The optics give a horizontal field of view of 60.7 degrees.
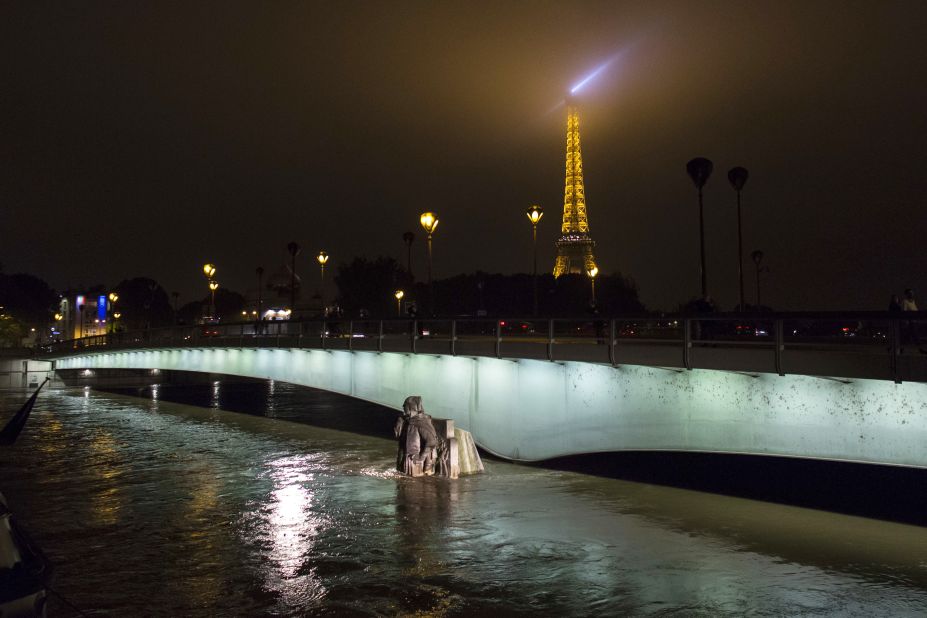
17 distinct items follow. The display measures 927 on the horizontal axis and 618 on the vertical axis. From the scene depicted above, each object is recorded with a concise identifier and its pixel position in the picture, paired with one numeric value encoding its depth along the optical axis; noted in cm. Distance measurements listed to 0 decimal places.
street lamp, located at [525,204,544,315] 3722
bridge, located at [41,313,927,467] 1477
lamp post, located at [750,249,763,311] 4525
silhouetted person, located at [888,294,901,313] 2288
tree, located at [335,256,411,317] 12794
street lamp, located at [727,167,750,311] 3083
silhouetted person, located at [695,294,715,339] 2166
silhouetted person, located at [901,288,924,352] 2139
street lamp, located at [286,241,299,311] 4925
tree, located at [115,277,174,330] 17638
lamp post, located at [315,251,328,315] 5481
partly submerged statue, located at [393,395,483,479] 2489
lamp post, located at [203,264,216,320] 6022
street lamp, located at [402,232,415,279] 4376
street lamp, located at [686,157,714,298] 2638
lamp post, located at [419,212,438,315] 3618
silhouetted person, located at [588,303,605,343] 2914
